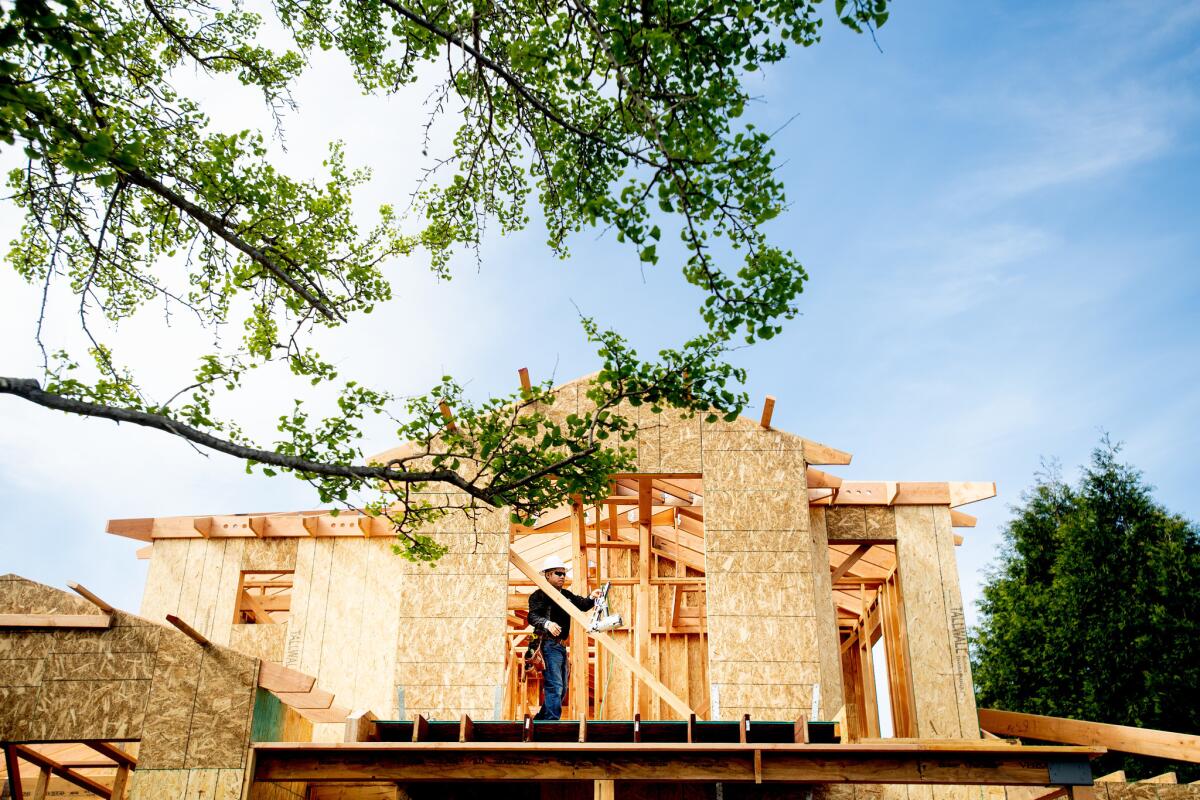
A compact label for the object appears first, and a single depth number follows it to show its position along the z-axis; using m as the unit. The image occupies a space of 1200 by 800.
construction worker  9.74
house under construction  8.64
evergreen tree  21.23
